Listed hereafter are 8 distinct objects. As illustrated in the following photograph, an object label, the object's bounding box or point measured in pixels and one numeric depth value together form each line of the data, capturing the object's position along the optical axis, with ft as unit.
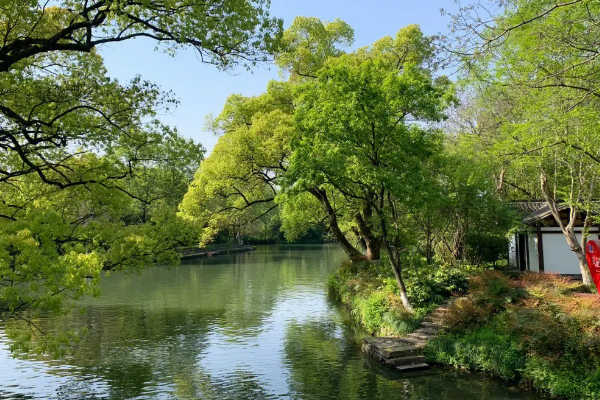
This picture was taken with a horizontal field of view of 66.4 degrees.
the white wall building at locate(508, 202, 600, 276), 72.49
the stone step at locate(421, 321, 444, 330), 48.96
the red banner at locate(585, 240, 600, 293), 50.27
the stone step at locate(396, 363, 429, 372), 42.45
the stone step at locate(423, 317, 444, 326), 49.71
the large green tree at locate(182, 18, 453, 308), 54.90
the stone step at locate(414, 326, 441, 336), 48.20
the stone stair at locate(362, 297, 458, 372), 43.29
